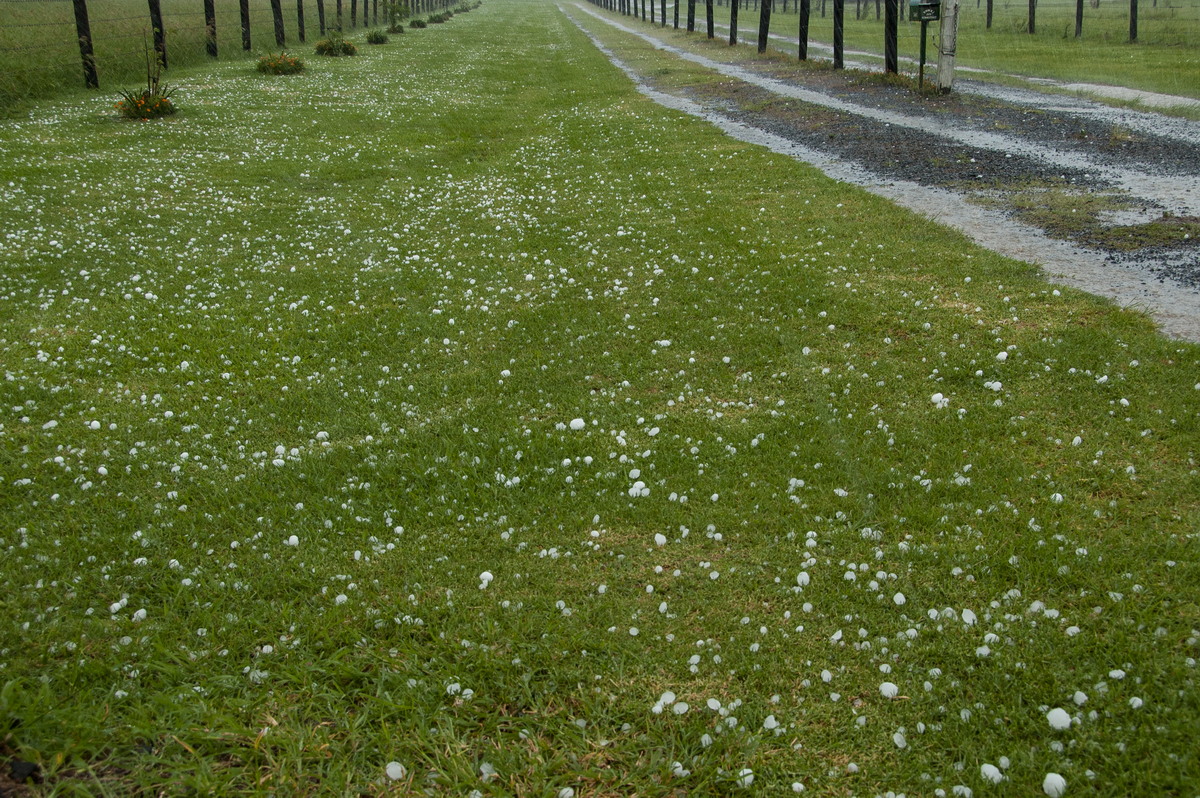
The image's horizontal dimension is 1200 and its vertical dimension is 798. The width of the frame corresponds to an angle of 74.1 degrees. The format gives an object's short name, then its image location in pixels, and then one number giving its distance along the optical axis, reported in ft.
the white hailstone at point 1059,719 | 11.38
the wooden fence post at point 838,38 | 93.48
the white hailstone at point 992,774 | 10.75
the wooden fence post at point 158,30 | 84.53
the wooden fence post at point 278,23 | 124.36
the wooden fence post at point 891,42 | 80.23
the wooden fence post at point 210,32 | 105.81
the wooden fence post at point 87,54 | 77.41
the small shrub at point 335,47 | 120.06
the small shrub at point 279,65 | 95.30
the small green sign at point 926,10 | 67.31
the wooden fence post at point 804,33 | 100.32
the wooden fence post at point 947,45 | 65.67
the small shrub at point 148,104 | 65.98
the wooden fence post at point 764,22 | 117.39
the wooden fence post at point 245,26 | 115.14
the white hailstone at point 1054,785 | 10.51
